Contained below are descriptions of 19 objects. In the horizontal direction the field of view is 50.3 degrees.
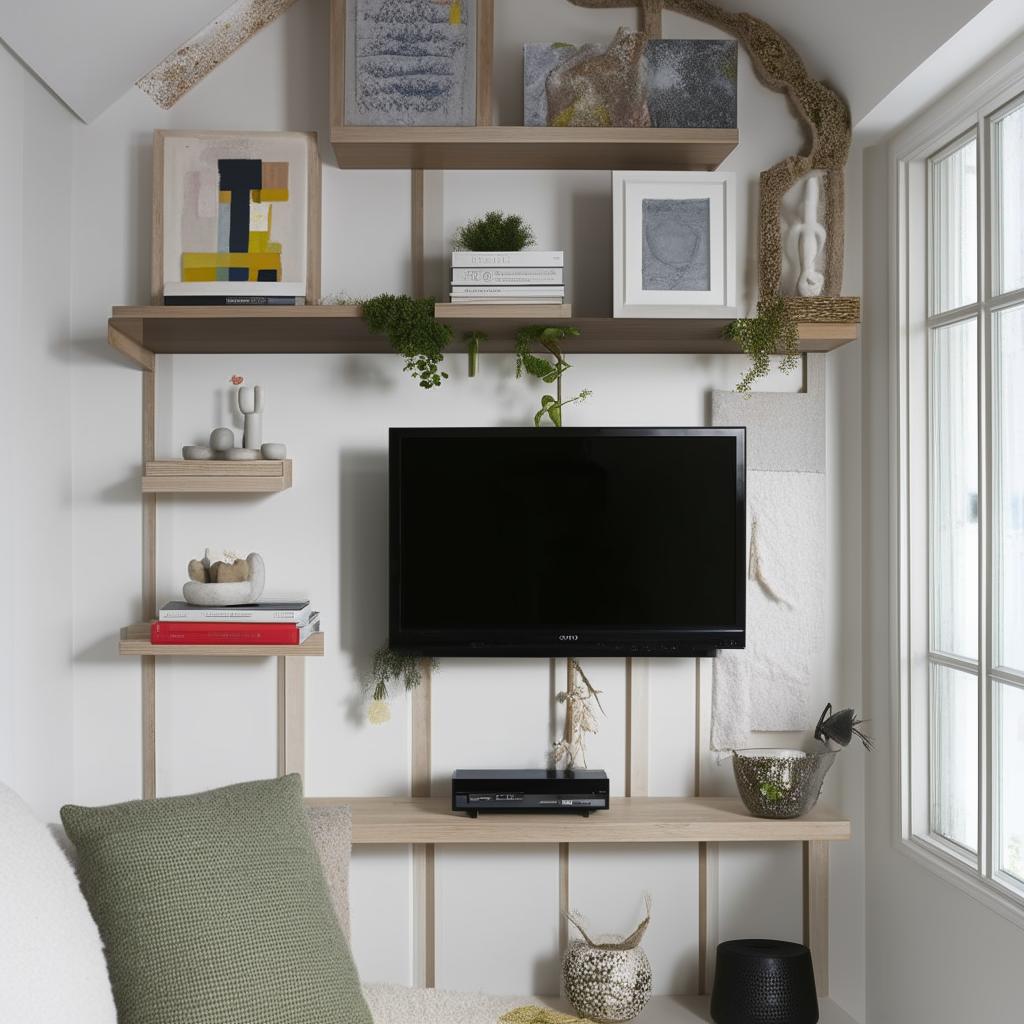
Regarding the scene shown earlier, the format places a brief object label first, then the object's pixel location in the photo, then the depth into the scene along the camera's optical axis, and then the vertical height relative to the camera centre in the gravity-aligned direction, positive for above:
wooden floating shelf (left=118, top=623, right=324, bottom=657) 2.75 -0.32
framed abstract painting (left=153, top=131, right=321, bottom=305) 2.87 +0.83
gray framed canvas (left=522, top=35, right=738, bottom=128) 2.92 +1.19
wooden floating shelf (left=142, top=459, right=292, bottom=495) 2.79 +0.13
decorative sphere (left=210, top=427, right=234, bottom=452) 2.83 +0.22
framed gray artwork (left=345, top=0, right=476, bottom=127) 2.85 +1.21
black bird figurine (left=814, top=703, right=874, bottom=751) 2.84 -0.53
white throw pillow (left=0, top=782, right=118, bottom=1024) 1.30 -0.52
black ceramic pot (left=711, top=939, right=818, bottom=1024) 2.70 -1.16
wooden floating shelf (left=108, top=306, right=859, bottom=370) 2.67 +0.49
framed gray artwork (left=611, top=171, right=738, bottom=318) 2.83 +0.76
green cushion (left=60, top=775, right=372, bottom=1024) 1.56 -0.59
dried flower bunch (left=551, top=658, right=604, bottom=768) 2.97 -0.52
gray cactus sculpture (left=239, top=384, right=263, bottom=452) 2.88 +0.30
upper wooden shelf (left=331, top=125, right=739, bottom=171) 2.80 +0.99
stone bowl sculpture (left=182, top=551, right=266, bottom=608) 2.78 -0.17
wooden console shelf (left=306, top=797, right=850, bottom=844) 2.72 -0.76
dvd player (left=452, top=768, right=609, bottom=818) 2.79 -0.69
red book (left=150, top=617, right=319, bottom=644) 2.75 -0.27
